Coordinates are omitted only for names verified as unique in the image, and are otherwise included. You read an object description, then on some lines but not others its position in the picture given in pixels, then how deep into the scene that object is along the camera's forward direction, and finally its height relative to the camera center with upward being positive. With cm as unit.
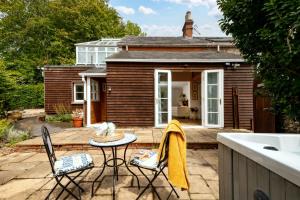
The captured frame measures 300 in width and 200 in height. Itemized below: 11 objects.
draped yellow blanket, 271 -66
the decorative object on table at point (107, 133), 332 -46
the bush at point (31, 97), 1919 +36
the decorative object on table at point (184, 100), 1388 +6
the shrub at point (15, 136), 697 -108
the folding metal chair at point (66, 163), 284 -81
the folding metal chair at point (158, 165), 288 -82
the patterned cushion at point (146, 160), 304 -80
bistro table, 319 -57
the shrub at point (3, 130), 714 -89
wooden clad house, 866 +48
